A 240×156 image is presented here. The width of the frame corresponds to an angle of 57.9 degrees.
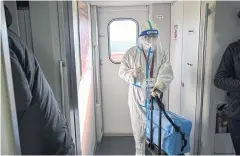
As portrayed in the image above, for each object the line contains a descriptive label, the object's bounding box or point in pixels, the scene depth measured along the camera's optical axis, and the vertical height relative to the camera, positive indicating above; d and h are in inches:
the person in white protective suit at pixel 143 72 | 98.1 -9.5
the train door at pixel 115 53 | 135.3 -0.9
